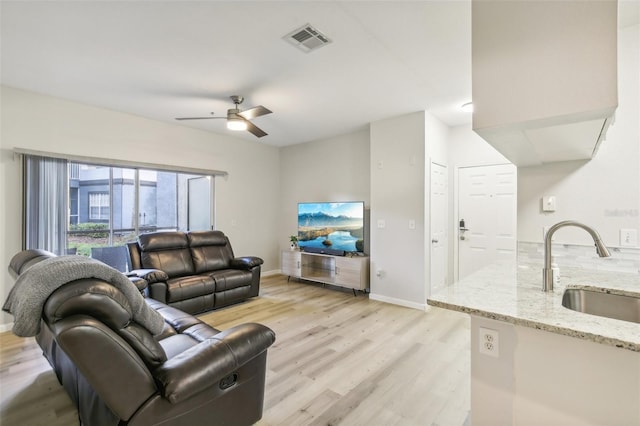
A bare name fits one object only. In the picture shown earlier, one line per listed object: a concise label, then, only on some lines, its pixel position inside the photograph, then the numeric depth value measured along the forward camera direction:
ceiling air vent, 2.23
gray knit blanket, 1.19
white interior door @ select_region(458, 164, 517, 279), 4.06
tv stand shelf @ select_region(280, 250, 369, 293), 4.45
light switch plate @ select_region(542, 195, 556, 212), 2.30
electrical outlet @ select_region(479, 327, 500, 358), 1.26
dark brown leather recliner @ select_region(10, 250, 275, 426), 1.16
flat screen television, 4.61
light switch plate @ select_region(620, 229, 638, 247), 1.95
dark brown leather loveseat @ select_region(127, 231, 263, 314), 3.47
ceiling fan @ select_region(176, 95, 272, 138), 3.20
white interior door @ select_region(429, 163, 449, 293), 4.10
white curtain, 3.34
